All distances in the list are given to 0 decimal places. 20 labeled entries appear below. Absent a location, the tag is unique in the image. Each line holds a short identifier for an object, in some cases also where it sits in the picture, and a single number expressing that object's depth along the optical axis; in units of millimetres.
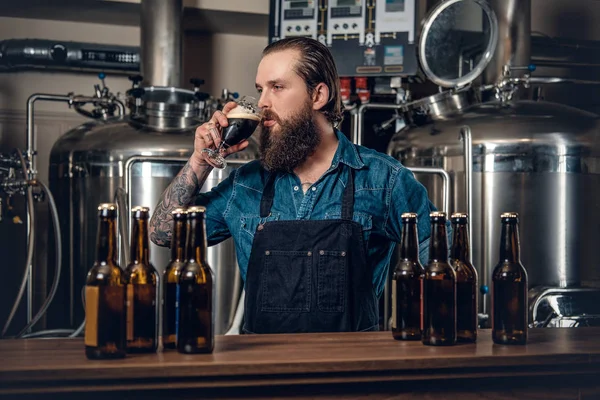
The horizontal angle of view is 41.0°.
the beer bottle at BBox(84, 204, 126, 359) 1298
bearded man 2051
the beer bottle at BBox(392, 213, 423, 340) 1590
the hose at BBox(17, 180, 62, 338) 3840
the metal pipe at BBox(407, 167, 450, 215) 3508
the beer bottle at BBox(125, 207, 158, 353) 1374
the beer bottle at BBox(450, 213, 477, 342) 1546
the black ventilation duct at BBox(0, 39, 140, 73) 4922
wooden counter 1200
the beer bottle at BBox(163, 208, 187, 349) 1410
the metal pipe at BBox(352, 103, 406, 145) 4496
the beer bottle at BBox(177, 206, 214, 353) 1356
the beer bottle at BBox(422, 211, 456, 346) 1491
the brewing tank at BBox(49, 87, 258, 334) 3898
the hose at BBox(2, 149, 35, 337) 3929
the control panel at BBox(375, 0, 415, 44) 4699
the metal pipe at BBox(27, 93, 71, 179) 4461
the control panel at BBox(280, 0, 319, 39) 4793
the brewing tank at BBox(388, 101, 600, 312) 3652
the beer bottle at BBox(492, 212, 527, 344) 1530
